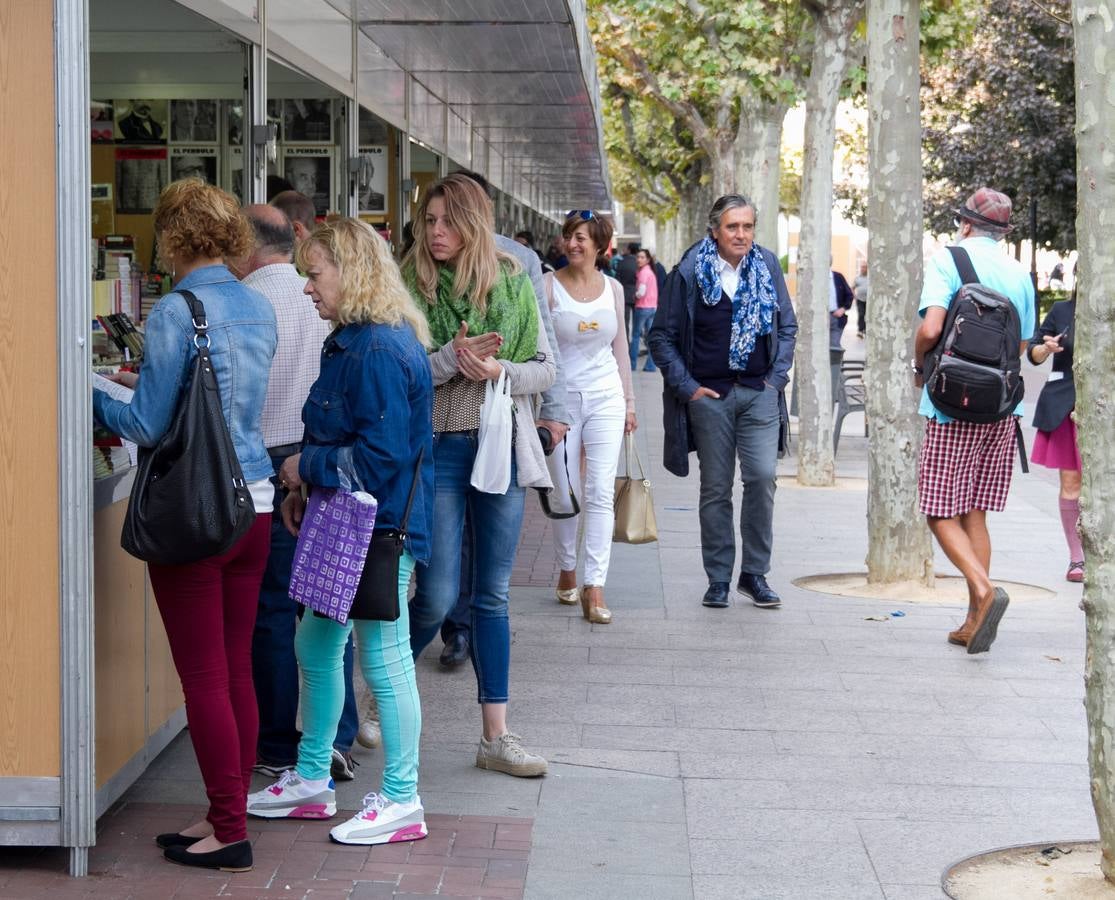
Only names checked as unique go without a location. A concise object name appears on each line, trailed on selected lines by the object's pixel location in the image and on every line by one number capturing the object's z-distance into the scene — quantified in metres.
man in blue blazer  7.58
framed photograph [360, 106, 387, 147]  11.70
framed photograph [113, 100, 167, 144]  9.70
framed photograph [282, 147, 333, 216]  10.68
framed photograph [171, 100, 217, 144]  9.54
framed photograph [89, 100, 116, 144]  9.45
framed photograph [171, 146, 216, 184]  9.41
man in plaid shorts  7.00
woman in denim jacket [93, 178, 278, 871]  4.09
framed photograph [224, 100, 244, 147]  9.31
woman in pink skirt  8.41
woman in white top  7.34
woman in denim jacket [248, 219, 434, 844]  4.27
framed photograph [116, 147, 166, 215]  9.18
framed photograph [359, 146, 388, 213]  11.91
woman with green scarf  4.99
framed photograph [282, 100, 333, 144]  10.51
